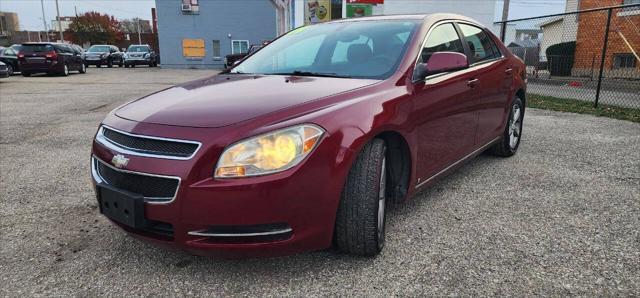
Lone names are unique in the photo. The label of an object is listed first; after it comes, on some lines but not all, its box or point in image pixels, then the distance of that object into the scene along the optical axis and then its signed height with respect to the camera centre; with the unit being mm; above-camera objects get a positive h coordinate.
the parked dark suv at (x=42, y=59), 18453 -411
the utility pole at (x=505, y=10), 17944 +1616
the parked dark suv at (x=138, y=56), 31984 -468
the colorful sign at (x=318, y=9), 22594 +2015
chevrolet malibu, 2047 -485
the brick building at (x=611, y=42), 10039 +271
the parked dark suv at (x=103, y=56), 31719 -478
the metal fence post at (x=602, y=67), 7824 -271
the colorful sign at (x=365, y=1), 20653 +2201
